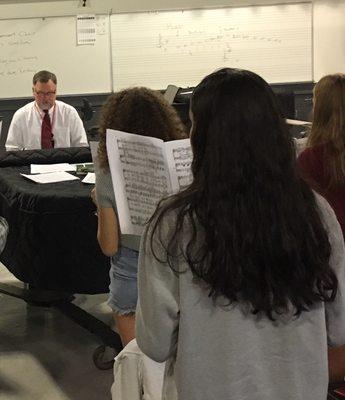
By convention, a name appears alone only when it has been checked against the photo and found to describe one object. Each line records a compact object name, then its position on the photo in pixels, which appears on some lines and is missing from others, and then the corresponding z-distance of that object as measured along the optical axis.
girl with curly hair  1.88
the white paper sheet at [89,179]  2.91
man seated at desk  4.75
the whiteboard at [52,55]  6.43
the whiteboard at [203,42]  6.65
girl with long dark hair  1.05
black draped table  2.67
